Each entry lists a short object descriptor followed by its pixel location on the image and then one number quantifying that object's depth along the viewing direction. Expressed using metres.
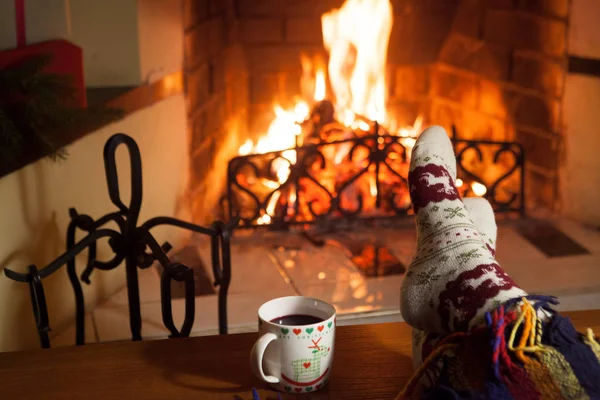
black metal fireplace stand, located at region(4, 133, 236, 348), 0.95
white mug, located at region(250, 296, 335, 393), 0.69
